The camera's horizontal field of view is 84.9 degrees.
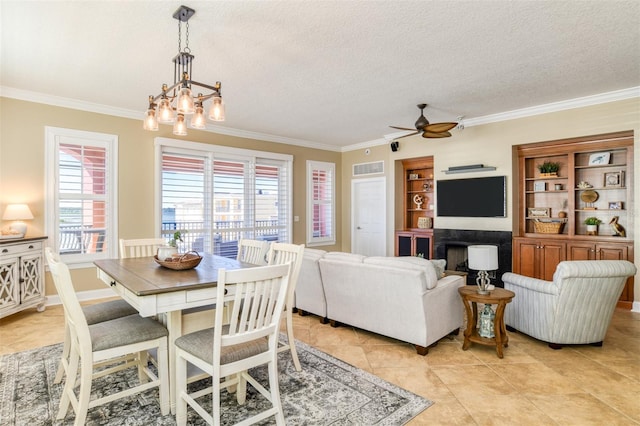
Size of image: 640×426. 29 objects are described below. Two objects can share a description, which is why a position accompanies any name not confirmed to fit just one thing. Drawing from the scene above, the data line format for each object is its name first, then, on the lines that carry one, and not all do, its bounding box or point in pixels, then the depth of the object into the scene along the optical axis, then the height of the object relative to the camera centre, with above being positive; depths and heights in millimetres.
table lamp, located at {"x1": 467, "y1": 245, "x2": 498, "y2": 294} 3121 -397
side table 3070 -917
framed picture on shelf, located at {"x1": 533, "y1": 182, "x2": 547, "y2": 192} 5555 +441
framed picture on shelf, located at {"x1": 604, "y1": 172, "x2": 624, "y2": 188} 4910 +489
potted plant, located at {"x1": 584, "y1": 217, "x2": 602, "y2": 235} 5004 -147
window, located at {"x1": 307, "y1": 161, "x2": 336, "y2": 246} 7534 +230
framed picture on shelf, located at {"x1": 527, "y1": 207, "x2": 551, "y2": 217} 5495 +27
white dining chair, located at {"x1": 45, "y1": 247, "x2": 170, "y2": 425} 1917 -766
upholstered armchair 3047 -787
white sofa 3070 -778
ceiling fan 4402 +1110
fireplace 5395 -534
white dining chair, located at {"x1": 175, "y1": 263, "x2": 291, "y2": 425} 1833 -744
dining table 1968 -451
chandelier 2459 +807
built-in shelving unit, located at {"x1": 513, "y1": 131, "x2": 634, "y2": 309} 4715 +167
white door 7316 -55
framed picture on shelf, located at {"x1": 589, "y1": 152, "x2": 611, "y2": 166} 4946 +795
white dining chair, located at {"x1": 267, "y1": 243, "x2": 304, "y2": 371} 2820 -449
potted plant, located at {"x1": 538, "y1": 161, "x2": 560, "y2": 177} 5379 +702
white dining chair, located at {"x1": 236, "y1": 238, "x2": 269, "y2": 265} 3521 -391
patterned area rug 2162 -1266
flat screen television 5454 +274
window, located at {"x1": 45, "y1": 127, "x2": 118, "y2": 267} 4555 +261
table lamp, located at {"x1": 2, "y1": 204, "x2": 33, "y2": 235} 4082 -21
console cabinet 3771 -707
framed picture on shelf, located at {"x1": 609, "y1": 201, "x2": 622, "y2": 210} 4898 +124
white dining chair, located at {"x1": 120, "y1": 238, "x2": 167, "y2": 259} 3453 -349
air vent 7331 +980
